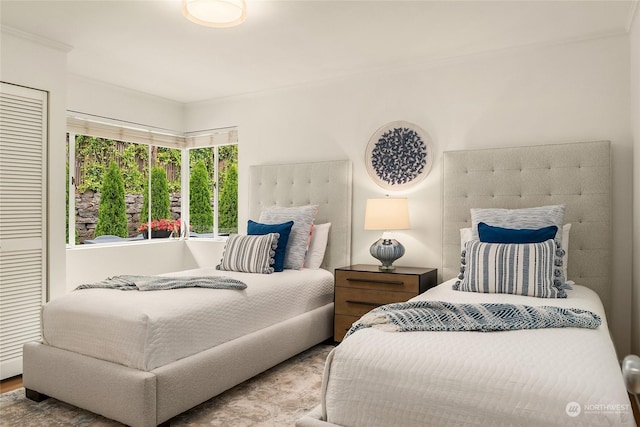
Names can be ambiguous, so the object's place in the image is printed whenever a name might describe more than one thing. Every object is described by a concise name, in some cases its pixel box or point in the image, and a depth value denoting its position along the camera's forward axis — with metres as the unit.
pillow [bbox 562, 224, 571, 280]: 3.00
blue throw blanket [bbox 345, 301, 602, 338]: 1.91
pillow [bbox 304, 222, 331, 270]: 4.11
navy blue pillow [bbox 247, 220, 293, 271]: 3.71
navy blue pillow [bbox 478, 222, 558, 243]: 2.86
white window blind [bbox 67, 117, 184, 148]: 4.35
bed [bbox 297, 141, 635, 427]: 1.38
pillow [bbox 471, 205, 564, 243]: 3.03
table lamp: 3.66
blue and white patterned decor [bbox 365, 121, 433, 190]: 3.88
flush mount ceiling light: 2.50
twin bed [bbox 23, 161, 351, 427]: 2.27
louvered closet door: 3.13
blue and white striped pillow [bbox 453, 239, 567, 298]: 2.66
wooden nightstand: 3.42
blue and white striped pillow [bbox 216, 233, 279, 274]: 3.61
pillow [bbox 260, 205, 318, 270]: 3.93
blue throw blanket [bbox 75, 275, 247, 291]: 2.82
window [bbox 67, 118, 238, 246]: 4.46
